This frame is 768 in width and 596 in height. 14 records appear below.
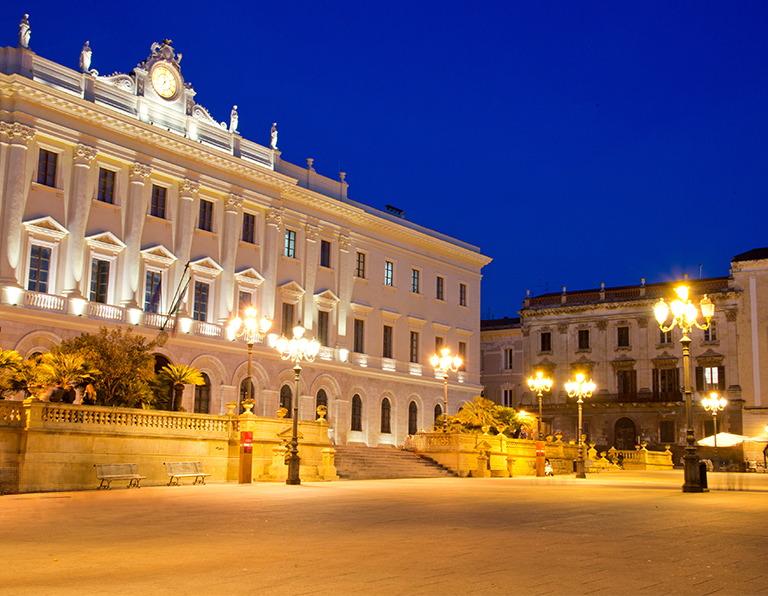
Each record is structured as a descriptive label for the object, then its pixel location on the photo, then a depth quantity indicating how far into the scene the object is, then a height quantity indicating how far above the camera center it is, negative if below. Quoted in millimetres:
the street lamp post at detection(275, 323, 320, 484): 23219 +2094
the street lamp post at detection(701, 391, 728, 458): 48188 +2275
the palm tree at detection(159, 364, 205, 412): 28312 +1851
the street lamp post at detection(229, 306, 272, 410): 26266 +4189
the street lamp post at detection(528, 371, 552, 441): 36550 +2429
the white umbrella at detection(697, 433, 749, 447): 40938 -16
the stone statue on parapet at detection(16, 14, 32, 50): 30453 +14805
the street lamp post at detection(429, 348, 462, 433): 33281 +3066
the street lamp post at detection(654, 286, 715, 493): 19109 +2371
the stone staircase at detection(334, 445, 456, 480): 30391 -1220
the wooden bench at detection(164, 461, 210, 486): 22297 -1125
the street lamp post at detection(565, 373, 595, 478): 33688 +2224
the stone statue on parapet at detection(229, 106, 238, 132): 38781 +14835
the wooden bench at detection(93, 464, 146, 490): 20516 -1140
